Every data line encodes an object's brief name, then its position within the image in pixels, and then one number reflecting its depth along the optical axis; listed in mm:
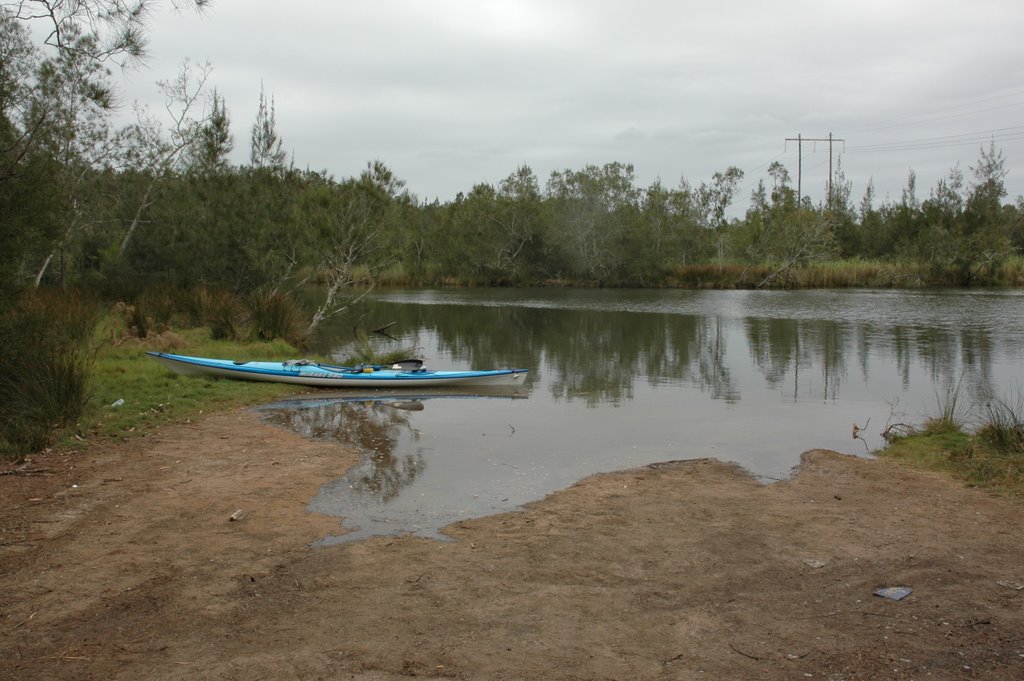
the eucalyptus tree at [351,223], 19516
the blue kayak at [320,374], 12844
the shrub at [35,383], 7656
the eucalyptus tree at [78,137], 8562
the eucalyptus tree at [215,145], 21422
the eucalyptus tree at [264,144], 21328
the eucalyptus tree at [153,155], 23859
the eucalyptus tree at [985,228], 46406
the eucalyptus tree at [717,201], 64812
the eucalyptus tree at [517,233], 57062
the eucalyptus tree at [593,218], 55812
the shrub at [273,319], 17328
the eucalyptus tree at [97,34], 7727
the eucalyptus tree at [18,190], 7840
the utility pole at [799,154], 68919
